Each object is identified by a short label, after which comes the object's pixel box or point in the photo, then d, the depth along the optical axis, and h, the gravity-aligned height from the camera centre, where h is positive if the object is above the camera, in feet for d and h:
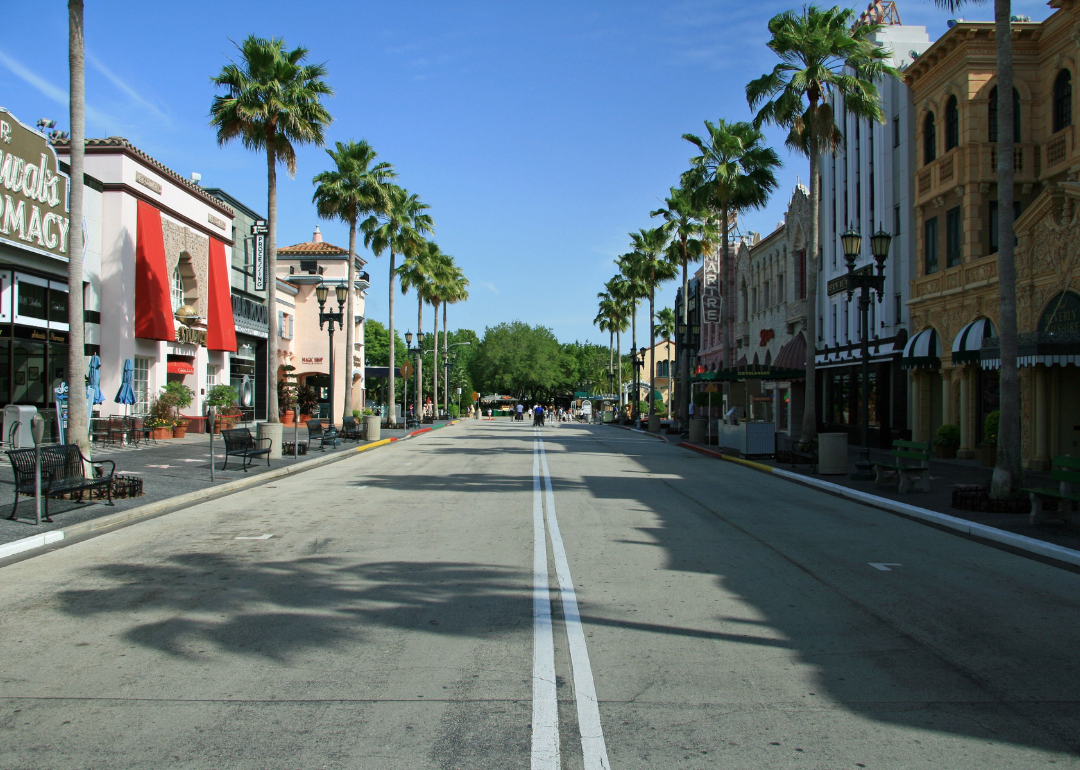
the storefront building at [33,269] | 69.56 +12.34
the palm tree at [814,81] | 70.08 +28.74
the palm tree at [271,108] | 73.46 +27.33
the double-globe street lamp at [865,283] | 57.57 +8.45
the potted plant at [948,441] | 75.92 -4.27
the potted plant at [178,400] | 93.97 -0.63
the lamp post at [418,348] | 155.94 +9.46
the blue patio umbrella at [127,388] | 84.94 +0.73
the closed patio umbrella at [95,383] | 80.64 +1.21
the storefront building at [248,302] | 130.62 +16.28
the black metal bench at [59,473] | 35.65 -3.93
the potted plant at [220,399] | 104.17 -0.54
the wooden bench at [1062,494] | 33.94 -4.23
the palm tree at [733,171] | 97.25 +28.37
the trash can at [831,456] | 62.23 -4.71
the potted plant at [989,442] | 64.23 -3.76
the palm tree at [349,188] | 107.96 +28.56
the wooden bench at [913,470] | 49.32 -4.64
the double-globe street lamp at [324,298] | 87.71 +10.79
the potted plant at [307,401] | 166.09 -1.25
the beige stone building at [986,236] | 60.49 +14.29
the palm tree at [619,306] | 200.65 +25.41
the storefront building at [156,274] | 90.43 +15.48
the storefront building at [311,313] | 179.32 +18.88
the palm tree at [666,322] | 260.21 +24.85
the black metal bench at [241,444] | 61.52 -3.88
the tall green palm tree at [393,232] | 122.57 +27.54
